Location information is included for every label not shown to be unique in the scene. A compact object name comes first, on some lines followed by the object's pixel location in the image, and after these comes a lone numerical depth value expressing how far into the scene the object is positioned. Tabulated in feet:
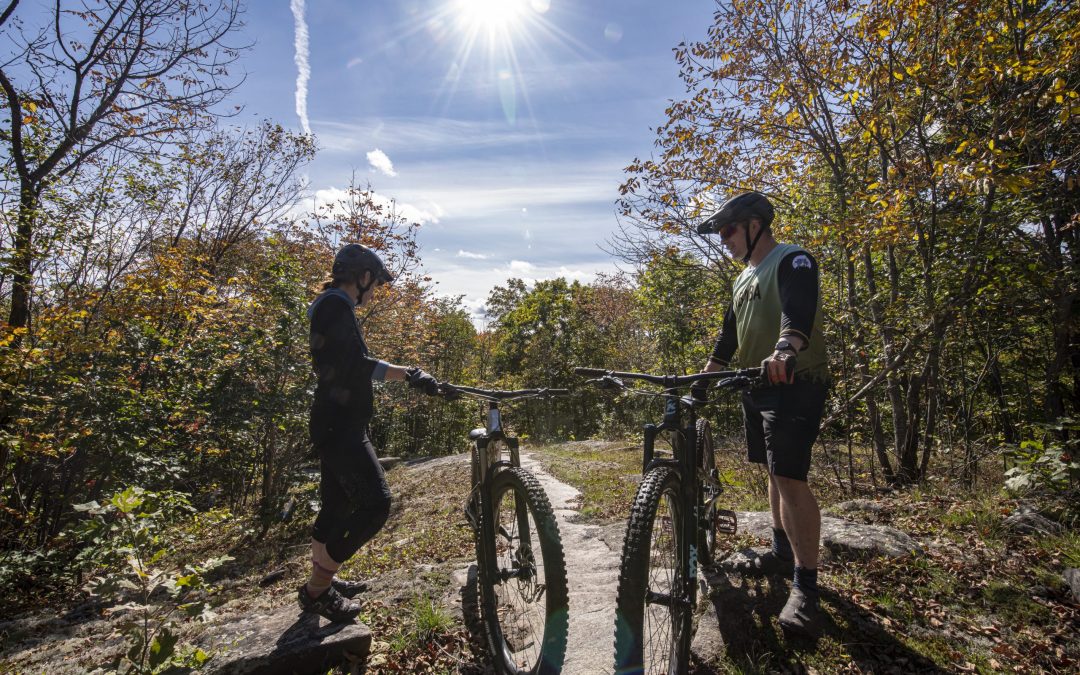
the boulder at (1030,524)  12.51
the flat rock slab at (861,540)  11.64
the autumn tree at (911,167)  14.24
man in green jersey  8.46
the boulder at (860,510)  15.12
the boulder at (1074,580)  9.71
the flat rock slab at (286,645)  8.38
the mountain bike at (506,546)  7.97
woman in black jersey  9.80
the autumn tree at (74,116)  20.84
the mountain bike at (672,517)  7.10
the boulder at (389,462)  49.95
